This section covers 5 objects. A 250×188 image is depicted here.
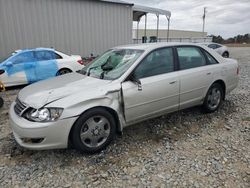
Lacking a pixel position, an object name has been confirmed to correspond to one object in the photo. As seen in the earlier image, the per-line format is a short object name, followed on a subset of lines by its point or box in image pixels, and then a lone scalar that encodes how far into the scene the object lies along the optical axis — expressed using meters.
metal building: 9.62
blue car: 6.66
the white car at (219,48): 15.60
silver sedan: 2.61
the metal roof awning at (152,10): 13.84
